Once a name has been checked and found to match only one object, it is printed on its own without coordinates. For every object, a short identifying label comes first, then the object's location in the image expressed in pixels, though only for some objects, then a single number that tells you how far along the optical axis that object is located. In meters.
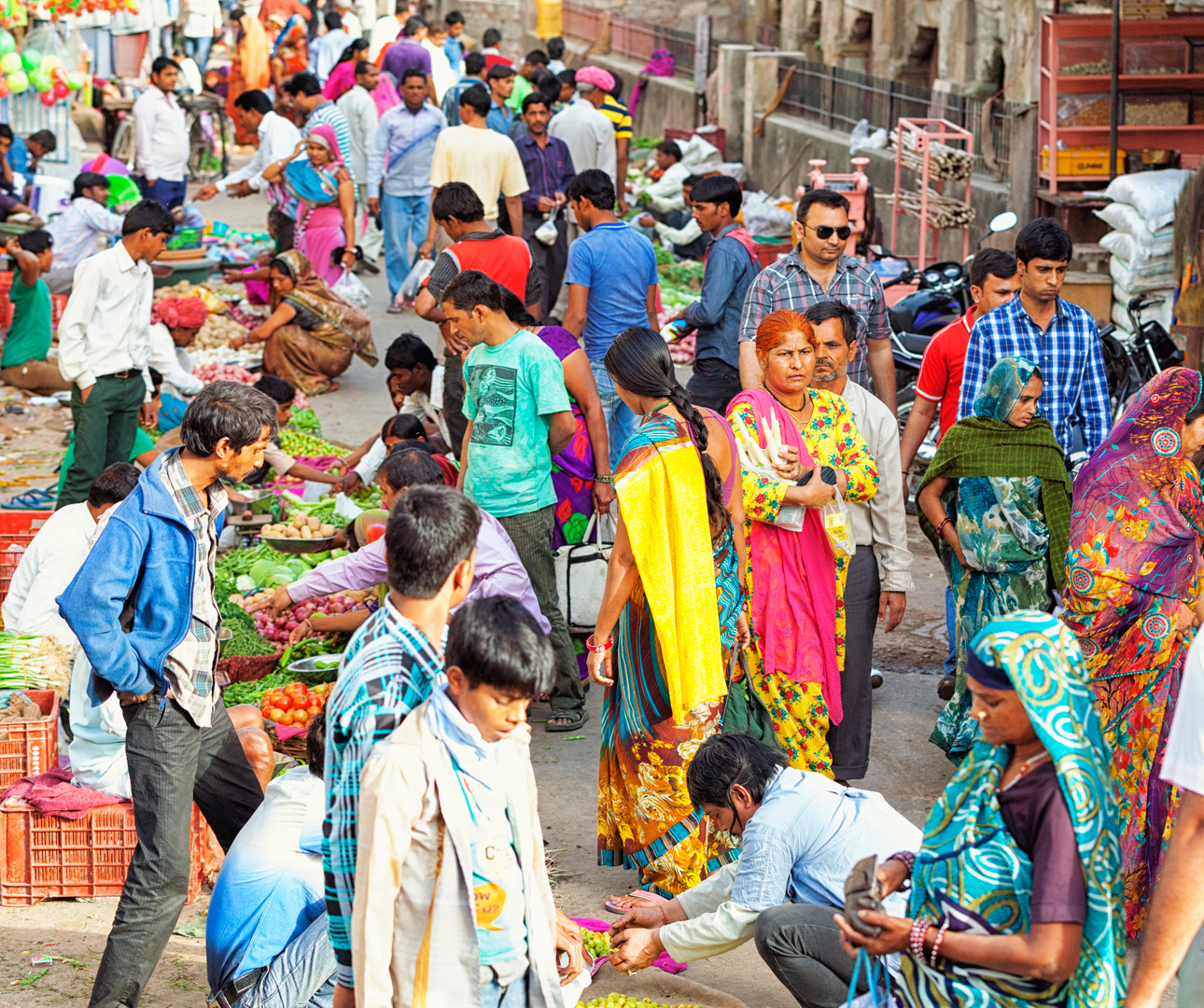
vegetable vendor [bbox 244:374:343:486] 15.66
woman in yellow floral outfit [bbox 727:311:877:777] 9.34
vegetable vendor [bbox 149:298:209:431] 18.34
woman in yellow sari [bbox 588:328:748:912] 8.60
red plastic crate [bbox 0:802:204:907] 9.29
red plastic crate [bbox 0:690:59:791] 9.84
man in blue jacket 7.40
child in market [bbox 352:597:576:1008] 5.15
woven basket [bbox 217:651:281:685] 12.13
